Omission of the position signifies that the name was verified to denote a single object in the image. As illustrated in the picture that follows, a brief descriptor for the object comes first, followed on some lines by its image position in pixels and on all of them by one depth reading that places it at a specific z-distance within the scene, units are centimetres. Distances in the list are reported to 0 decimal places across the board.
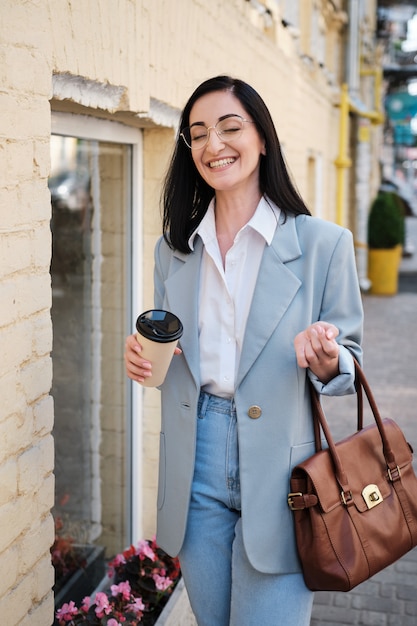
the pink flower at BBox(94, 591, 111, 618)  313
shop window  383
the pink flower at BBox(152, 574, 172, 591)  345
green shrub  1564
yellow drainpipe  1305
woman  222
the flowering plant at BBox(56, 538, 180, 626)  313
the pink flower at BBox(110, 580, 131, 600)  332
